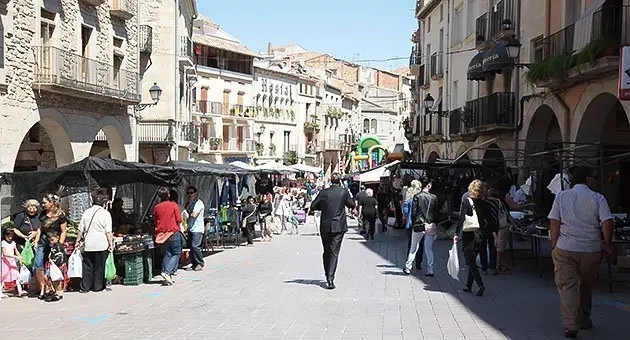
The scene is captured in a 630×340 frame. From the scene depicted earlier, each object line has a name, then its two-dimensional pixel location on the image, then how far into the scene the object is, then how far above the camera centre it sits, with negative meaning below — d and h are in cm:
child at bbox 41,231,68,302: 1252 -182
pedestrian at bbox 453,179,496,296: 1274 -136
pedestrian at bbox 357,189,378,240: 2577 -227
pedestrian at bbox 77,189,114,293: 1323 -166
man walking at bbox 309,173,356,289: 1351 -134
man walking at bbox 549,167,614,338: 920 -116
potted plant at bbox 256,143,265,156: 6973 -76
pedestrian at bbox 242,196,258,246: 2472 -242
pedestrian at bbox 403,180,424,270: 1583 -146
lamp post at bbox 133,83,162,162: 2780 +119
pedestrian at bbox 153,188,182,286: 1447 -166
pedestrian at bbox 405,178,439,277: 1519 -144
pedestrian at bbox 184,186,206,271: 1689 -192
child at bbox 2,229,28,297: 1302 -195
